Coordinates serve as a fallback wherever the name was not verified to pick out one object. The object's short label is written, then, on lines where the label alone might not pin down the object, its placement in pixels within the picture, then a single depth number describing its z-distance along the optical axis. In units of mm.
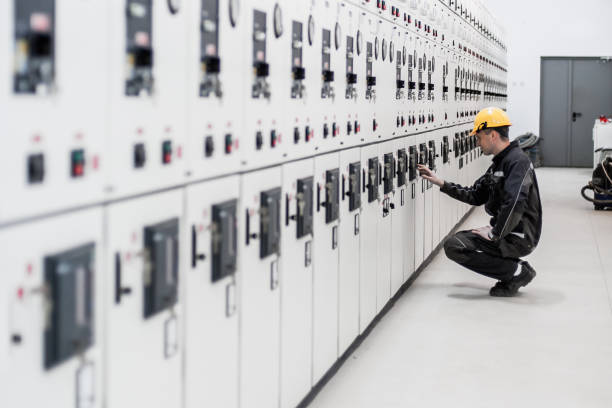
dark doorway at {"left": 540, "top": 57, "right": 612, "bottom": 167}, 17922
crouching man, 6352
